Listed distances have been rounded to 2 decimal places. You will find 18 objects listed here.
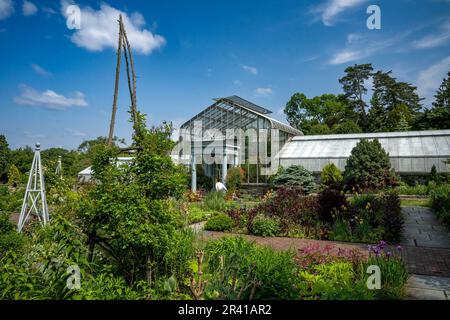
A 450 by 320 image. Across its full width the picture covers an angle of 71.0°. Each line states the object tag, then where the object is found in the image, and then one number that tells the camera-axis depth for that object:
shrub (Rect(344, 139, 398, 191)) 16.61
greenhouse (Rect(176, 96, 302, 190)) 20.89
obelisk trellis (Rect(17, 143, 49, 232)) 6.94
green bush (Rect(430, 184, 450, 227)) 9.16
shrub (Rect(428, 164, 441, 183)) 17.44
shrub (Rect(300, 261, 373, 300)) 3.52
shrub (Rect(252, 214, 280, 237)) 8.43
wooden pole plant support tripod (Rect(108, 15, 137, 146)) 9.38
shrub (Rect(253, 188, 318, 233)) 8.90
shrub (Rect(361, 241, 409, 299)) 4.12
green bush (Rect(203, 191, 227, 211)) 12.45
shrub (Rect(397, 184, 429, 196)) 16.12
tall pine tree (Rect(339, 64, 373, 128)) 39.66
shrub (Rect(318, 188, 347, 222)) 8.89
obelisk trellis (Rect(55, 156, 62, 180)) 11.43
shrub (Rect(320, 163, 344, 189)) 17.94
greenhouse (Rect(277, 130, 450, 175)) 18.98
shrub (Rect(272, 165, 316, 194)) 17.38
